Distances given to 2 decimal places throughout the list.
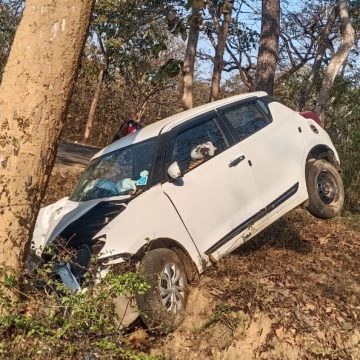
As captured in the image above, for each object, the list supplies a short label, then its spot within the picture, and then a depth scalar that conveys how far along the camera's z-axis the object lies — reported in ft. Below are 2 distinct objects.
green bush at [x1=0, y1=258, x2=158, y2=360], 10.61
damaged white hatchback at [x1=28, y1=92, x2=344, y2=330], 15.60
